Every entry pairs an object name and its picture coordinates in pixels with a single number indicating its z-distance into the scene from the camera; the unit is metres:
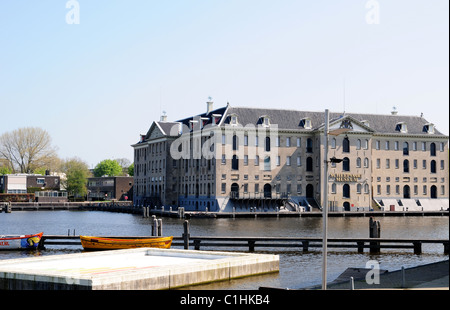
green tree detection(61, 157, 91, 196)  157.25
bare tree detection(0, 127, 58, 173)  142.50
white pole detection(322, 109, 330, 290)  17.98
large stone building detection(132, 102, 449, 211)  102.56
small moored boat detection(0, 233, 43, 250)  43.12
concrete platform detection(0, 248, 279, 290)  23.08
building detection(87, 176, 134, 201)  165.50
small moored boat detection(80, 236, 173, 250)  40.84
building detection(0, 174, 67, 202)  144.30
